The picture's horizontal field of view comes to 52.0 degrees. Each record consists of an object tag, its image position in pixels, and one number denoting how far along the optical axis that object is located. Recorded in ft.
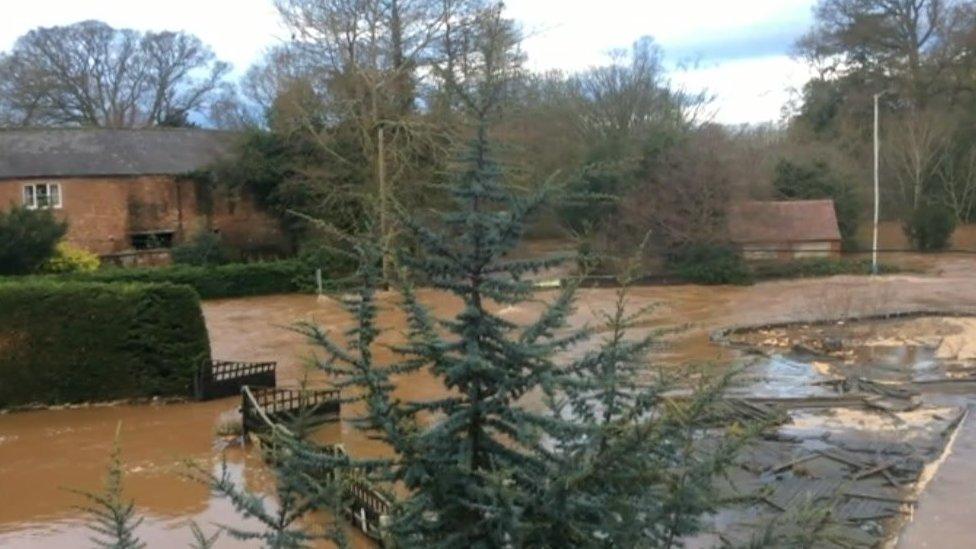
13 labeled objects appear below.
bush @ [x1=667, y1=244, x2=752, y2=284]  116.98
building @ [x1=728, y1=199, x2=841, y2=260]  123.44
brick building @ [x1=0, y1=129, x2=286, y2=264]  115.65
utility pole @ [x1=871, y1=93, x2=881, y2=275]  117.80
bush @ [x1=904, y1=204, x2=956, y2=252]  137.59
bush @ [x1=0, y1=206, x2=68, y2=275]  98.32
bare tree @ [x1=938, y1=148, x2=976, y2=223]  149.79
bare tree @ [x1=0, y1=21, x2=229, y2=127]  162.09
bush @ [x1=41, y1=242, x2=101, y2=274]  103.19
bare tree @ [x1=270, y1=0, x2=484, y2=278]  111.14
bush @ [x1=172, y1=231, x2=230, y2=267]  115.03
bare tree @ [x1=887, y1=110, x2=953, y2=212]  146.10
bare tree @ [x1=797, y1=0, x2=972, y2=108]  155.94
